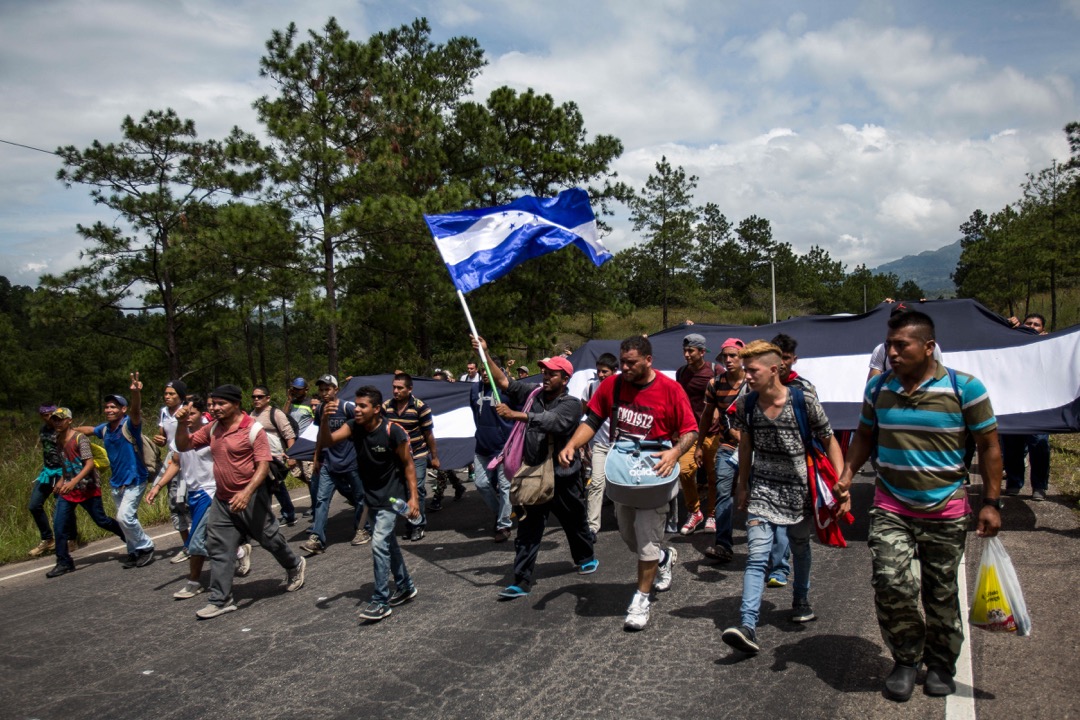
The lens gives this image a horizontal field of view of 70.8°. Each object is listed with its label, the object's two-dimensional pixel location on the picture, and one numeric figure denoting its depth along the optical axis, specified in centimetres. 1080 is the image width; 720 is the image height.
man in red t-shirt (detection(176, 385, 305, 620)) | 609
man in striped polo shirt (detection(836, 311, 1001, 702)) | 379
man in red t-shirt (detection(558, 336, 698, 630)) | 496
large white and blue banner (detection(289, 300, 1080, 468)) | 712
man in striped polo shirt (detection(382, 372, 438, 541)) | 799
